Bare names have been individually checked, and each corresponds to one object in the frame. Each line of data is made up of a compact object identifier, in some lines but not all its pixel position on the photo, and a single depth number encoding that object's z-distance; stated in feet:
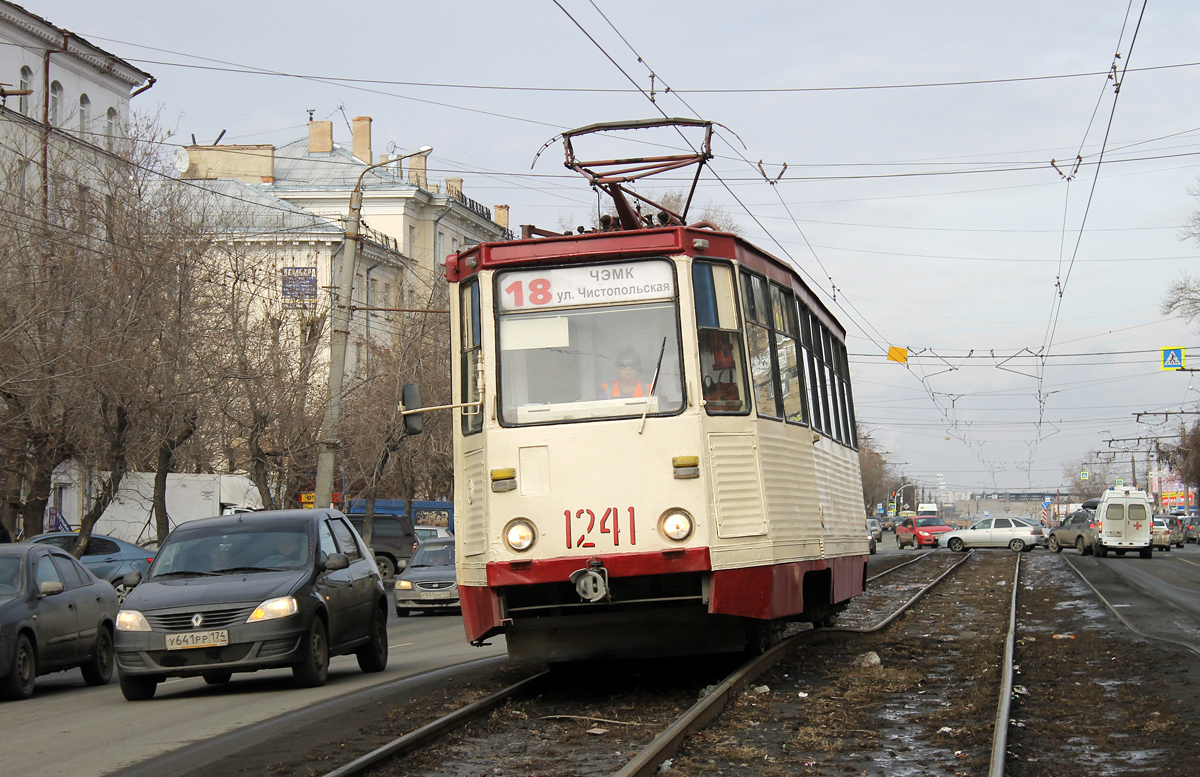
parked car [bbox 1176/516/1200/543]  268.37
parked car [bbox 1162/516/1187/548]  244.83
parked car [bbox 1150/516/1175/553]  197.16
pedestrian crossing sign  144.66
